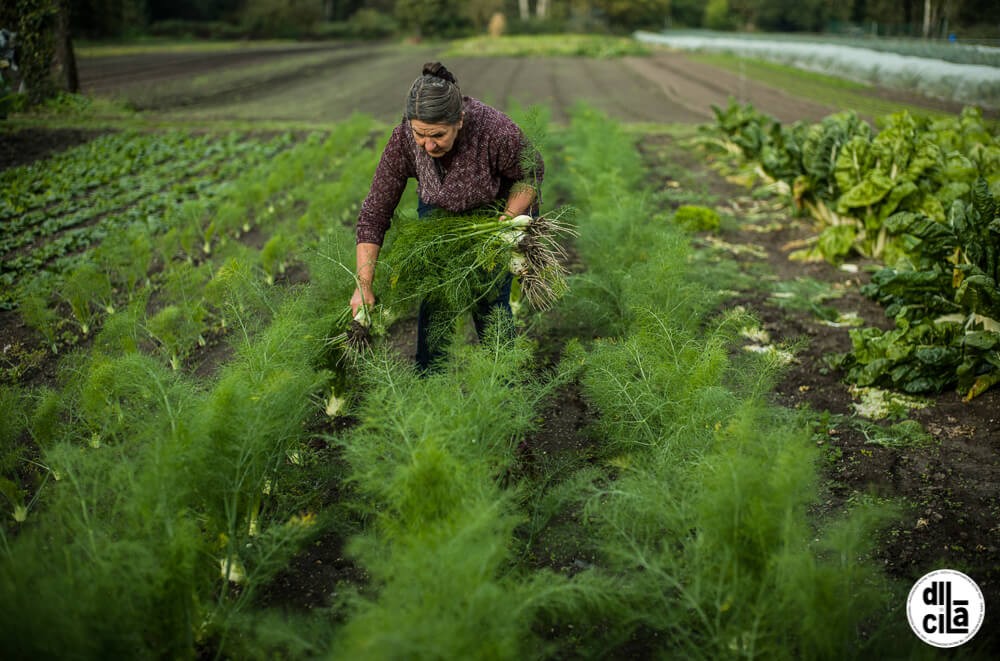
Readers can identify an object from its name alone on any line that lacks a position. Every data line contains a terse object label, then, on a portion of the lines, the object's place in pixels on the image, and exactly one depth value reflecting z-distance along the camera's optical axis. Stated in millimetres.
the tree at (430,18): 52844
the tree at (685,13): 74875
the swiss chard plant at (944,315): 4426
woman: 3557
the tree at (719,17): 69750
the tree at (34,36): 15461
